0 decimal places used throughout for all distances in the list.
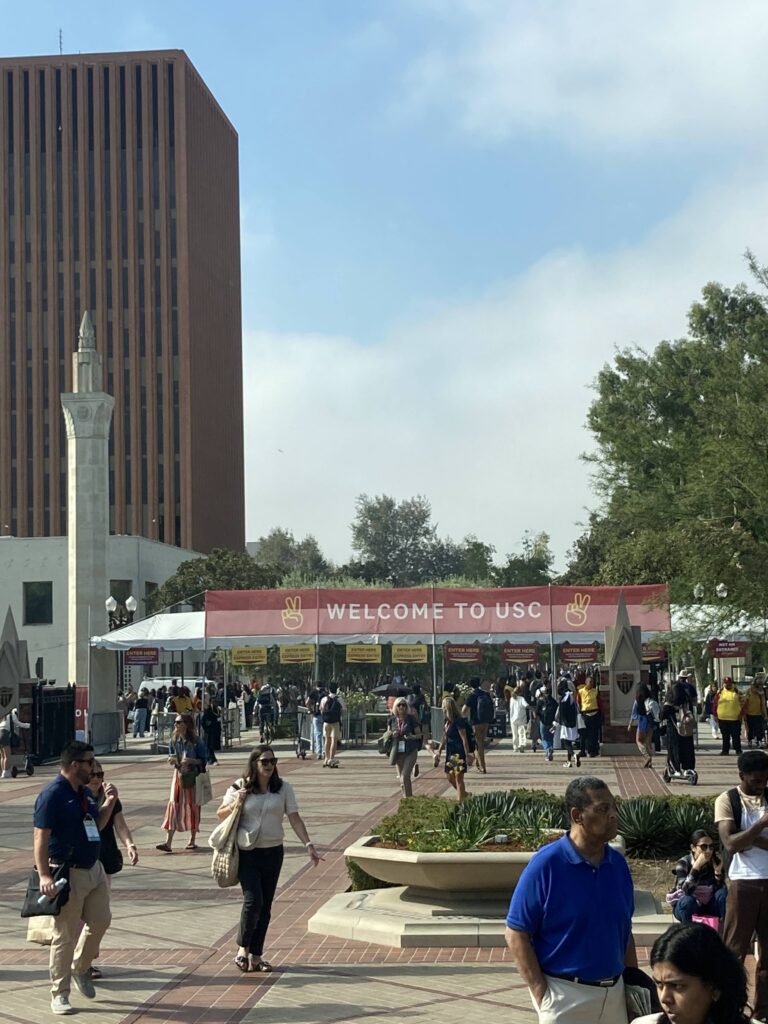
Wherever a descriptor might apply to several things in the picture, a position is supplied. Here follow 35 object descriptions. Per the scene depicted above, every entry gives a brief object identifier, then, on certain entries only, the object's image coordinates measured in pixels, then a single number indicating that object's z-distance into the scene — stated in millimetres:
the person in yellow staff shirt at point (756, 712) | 27688
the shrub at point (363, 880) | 12062
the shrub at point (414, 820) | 11547
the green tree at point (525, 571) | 89500
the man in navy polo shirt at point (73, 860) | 8602
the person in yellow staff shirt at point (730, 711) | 26844
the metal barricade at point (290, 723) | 38662
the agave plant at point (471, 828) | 10945
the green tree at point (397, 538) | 112875
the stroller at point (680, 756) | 21453
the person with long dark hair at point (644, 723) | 25453
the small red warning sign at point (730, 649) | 27266
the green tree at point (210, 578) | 70812
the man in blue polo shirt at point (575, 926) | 5078
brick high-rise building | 96625
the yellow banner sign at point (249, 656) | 33781
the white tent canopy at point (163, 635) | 34719
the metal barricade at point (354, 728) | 35875
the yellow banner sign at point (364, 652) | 33562
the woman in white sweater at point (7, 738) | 27953
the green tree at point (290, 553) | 114062
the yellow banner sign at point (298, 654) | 33438
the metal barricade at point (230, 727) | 35825
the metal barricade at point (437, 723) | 31938
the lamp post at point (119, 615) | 40625
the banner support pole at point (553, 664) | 31625
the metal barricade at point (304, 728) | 32000
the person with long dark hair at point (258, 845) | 9383
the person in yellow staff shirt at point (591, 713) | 27734
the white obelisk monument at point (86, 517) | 42375
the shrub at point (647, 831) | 12656
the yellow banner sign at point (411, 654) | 33438
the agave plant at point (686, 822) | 12742
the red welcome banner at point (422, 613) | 33094
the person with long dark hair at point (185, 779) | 15672
